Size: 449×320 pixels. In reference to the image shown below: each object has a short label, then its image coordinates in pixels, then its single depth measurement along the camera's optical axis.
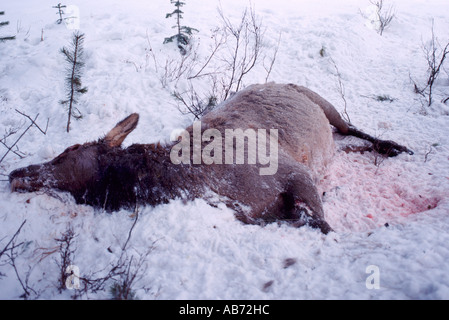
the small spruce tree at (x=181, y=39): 8.23
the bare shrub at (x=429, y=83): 7.03
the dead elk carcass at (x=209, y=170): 3.04
